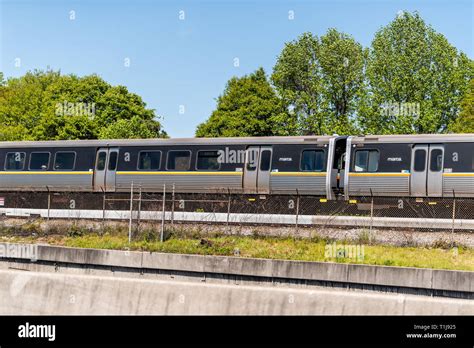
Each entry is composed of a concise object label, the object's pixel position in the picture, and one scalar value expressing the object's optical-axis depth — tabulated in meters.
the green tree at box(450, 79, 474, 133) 45.31
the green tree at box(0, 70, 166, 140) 62.69
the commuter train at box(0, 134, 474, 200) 25.64
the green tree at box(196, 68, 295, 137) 61.56
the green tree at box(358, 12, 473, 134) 46.56
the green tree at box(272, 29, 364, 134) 51.22
